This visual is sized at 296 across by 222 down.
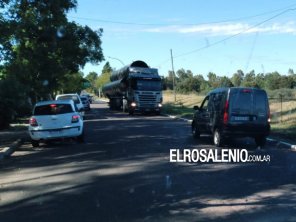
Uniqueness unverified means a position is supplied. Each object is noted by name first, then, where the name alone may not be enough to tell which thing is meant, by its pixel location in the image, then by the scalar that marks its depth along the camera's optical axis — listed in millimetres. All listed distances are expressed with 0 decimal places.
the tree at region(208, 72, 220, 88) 118188
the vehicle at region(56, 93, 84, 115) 30897
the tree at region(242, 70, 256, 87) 104131
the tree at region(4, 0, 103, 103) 19781
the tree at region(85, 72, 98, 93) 179375
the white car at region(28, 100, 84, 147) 16500
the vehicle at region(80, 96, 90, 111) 47969
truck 37156
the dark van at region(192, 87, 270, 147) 14844
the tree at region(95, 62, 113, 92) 141325
